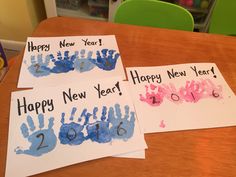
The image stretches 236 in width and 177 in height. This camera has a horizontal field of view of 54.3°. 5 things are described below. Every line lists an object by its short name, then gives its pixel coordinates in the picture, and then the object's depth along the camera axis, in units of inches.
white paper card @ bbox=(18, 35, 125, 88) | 23.6
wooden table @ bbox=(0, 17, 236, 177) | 17.9
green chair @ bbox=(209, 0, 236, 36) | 44.1
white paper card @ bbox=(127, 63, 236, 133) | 21.0
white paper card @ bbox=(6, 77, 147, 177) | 17.9
